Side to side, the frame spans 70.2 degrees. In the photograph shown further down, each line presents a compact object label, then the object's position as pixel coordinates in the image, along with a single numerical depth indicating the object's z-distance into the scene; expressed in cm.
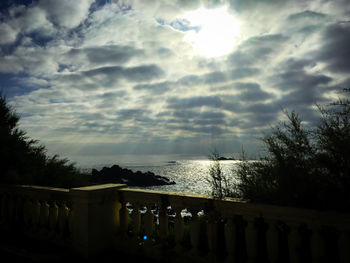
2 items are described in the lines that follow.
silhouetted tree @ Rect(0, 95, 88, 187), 693
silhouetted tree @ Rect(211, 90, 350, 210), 306
